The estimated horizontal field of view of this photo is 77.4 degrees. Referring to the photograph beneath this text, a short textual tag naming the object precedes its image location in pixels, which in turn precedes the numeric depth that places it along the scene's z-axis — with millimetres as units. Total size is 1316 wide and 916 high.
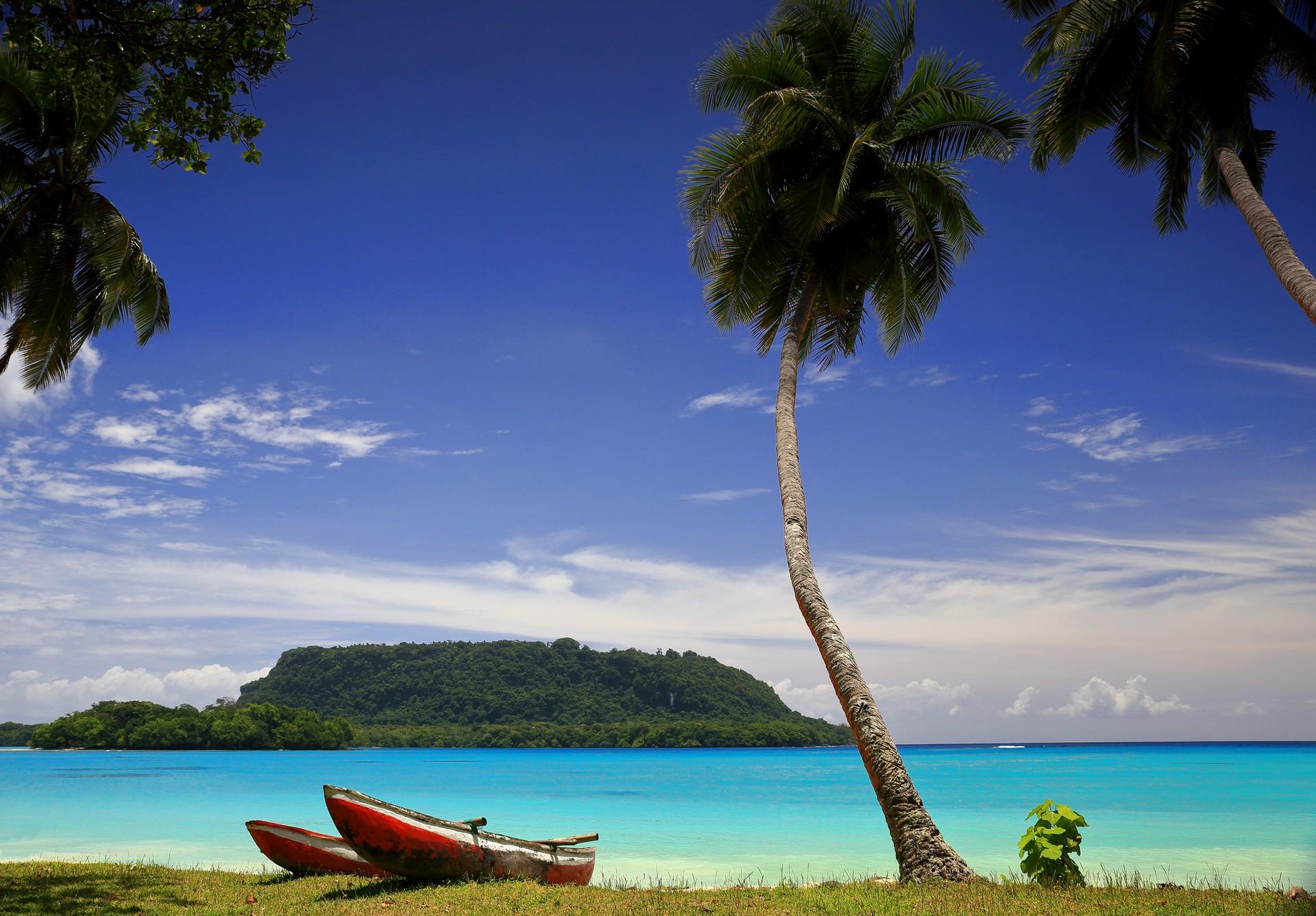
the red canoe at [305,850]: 11977
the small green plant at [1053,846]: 9336
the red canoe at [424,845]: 9898
